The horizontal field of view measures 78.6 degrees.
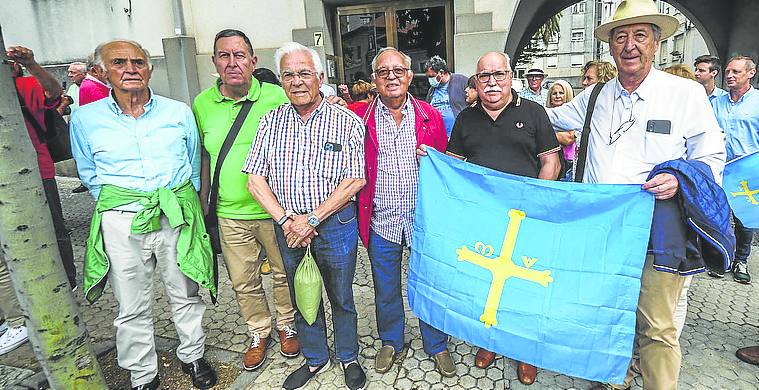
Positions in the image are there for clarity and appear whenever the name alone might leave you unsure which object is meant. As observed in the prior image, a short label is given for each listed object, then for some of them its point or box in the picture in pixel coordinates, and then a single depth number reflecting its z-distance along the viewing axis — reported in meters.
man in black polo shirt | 2.62
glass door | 7.16
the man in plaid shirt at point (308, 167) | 2.57
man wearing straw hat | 2.24
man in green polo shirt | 2.88
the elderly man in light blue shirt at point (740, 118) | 4.09
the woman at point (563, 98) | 4.73
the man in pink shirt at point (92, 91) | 4.53
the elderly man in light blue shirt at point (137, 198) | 2.61
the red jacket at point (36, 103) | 3.42
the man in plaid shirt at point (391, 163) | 2.75
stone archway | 9.77
